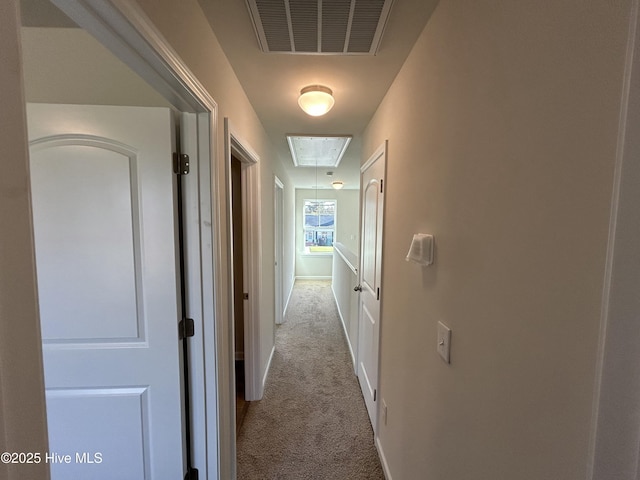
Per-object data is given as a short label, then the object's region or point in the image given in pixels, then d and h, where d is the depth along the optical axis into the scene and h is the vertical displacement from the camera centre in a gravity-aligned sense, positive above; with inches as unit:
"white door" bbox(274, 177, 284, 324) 145.4 -17.5
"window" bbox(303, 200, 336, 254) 280.2 -5.4
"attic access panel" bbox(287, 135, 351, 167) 111.7 +34.2
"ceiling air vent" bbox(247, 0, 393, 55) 40.6 +32.6
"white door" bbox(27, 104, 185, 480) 43.9 -12.2
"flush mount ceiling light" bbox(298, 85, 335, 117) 64.6 +29.6
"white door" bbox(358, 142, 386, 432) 76.0 -17.4
